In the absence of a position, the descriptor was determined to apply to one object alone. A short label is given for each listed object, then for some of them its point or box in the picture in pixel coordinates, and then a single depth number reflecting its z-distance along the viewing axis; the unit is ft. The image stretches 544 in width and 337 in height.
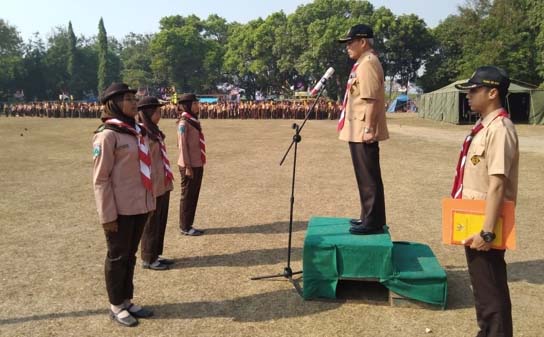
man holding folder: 9.52
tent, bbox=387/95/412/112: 184.57
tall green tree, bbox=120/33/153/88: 241.70
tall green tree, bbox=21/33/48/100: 219.82
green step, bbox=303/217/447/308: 13.99
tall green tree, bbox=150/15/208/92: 222.07
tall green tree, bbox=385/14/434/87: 170.41
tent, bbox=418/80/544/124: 86.43
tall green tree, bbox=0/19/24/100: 207.82
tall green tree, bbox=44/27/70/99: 229.04
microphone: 15.22
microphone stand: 15.03
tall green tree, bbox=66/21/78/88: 244.42
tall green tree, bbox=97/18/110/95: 255.50
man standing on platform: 14.20
